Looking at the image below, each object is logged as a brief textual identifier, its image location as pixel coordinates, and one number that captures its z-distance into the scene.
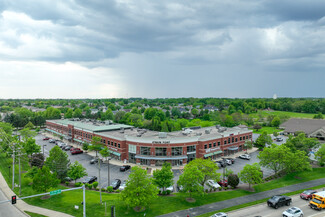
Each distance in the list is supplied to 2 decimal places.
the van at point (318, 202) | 33.62
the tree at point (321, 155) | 52.38
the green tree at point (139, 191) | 31.39
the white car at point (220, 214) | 30.61
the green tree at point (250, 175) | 39.69
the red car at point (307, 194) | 37.53
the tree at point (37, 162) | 51.69
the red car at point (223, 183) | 43.77
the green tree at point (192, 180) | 35.34
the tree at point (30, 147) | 61.06
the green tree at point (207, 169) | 38.47
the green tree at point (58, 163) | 44.47
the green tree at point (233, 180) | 41.88
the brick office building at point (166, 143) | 57.97
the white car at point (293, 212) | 30.60
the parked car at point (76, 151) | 70.49
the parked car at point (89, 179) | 45.95
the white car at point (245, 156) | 65.00
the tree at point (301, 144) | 56.84
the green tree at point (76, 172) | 43.00
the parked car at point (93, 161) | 59.99
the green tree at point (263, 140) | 75.69
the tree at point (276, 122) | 131.50
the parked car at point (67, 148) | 76.26
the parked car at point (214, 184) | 42.94
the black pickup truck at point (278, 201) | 34.50
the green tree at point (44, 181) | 36.84
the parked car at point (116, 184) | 43.18
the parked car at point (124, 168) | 53.91
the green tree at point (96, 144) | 65.69
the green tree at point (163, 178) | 38.34
